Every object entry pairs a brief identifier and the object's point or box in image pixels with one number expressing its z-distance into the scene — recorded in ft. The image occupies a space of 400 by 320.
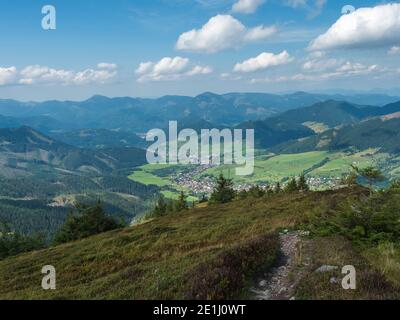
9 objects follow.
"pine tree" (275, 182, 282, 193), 254.08
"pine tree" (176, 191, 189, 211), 241.14
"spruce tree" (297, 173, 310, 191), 238.27
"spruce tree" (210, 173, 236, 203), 235.61
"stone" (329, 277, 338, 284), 42.08
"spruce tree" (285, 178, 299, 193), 233.55
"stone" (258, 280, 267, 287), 45.59
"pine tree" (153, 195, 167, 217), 261.98
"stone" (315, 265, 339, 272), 46.73
